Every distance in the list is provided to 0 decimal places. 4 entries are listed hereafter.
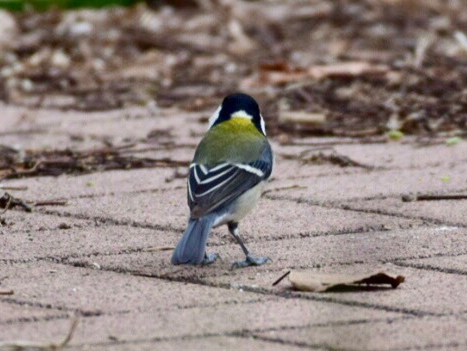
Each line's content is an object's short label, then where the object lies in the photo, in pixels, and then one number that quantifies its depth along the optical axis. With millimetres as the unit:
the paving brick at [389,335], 6937
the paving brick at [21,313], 7547
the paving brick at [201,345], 6898
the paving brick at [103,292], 7914
